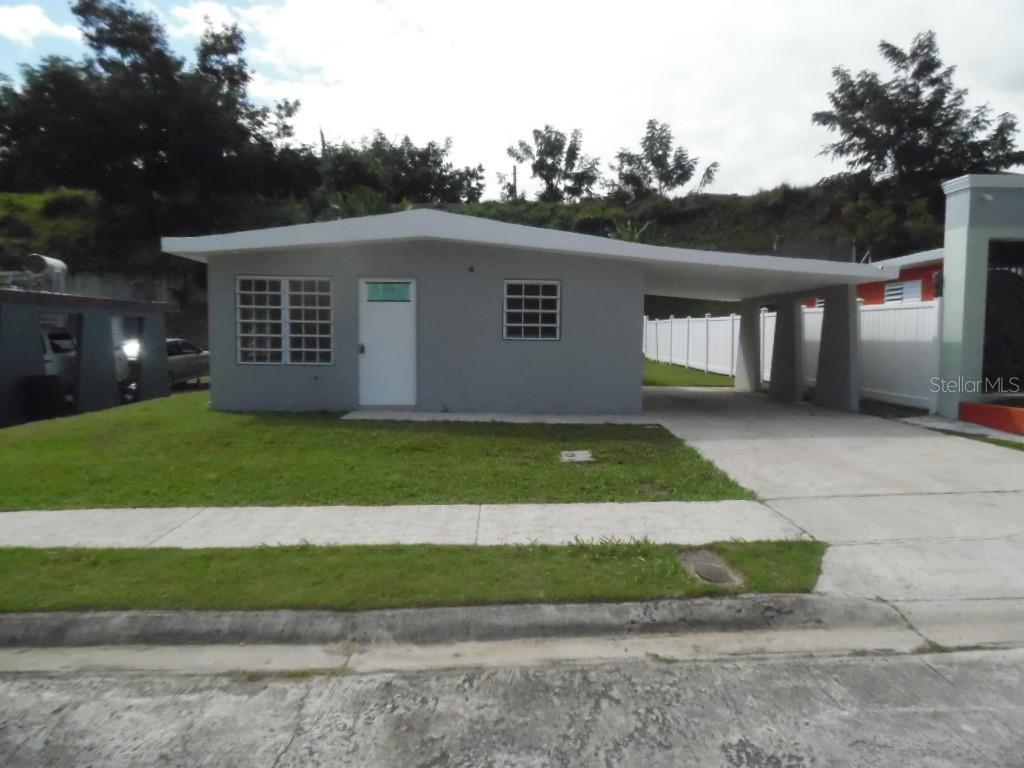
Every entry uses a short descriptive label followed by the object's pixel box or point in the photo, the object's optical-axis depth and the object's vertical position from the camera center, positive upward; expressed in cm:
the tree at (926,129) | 3862 +1184
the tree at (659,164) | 5097 +1283
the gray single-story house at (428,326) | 1145 +25
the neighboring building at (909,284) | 1507 +157
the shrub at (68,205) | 3075 +562
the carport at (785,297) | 1087 +102
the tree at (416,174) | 5053 +1265
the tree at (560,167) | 5241 +1290
